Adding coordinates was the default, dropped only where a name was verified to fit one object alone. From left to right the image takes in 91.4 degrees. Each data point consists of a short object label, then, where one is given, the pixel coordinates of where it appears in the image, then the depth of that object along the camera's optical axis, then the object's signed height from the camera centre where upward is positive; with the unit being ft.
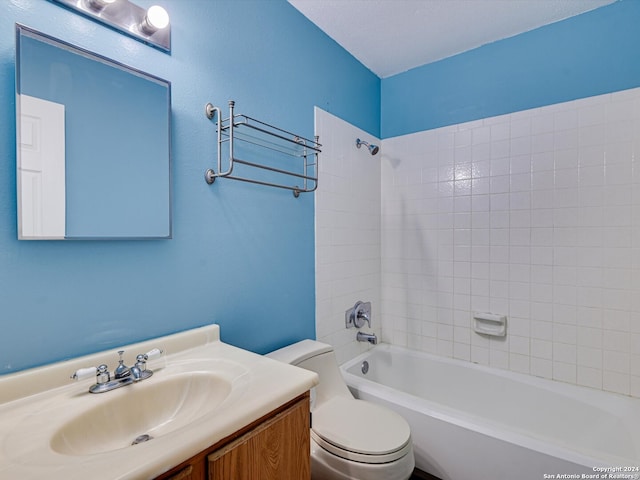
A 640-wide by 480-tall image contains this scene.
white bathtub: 4.13 -3.03
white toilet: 3.98 -2.75
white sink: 1.92 -1.40
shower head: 7.23 +2.13
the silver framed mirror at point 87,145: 2.77 +0.93
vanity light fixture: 3.13 +2.35
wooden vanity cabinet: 2.20 -1.71
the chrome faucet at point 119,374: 2.76 -1.31
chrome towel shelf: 4.21 +1.36
